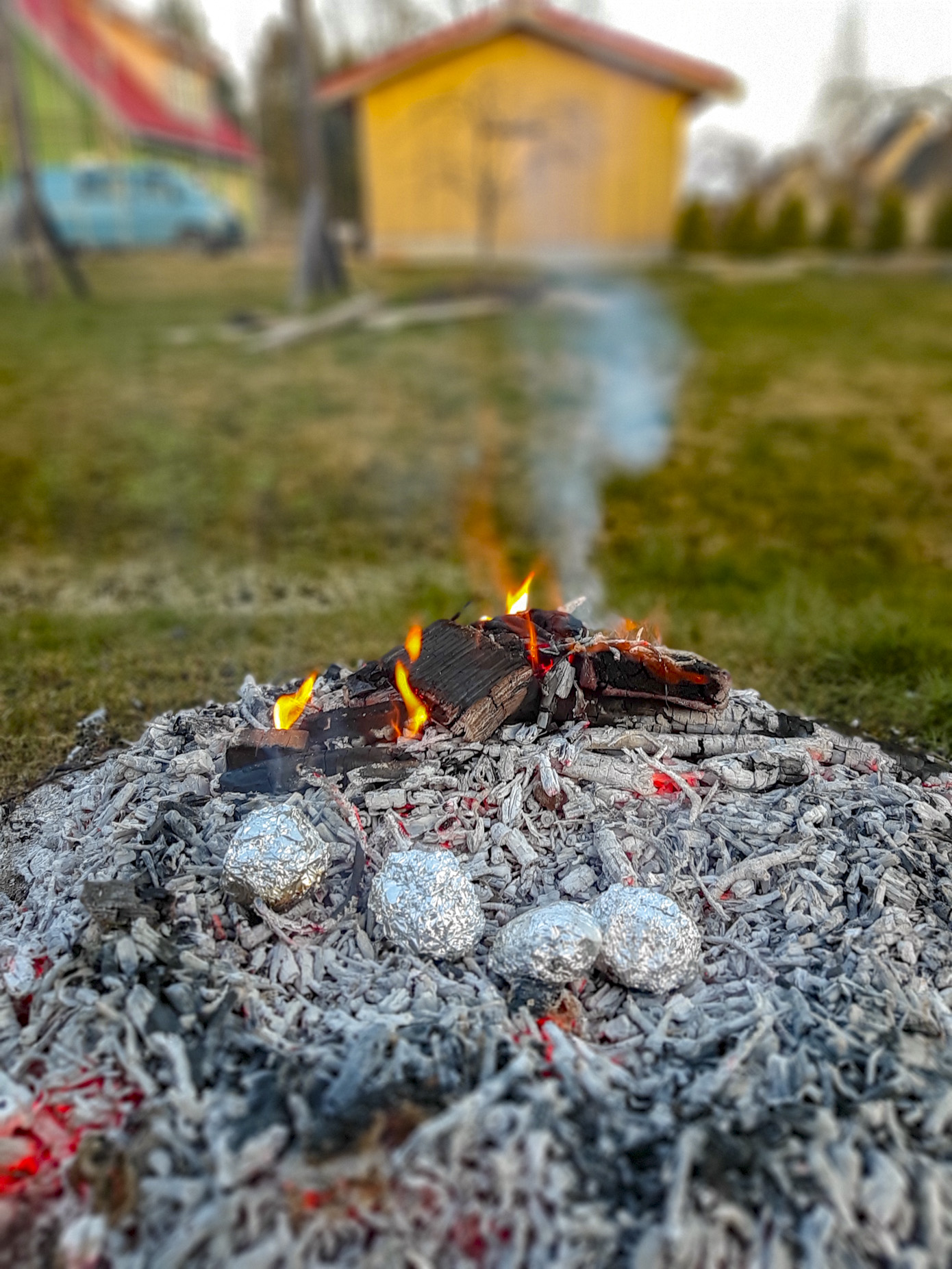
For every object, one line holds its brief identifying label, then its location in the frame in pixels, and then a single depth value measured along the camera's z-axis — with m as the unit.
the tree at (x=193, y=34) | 34.25
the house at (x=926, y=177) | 28.59
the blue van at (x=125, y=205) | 24.27
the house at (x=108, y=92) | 25.52
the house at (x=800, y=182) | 33.06
